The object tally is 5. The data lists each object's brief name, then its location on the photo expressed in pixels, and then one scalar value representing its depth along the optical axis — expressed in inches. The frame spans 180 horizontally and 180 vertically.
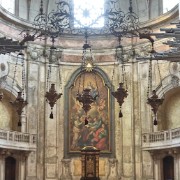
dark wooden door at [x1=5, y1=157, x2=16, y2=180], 971.9
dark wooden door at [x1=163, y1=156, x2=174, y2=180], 962.1
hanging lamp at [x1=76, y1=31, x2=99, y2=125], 1048.4
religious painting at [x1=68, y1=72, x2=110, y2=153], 1028.5
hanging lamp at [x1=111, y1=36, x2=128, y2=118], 706.8
